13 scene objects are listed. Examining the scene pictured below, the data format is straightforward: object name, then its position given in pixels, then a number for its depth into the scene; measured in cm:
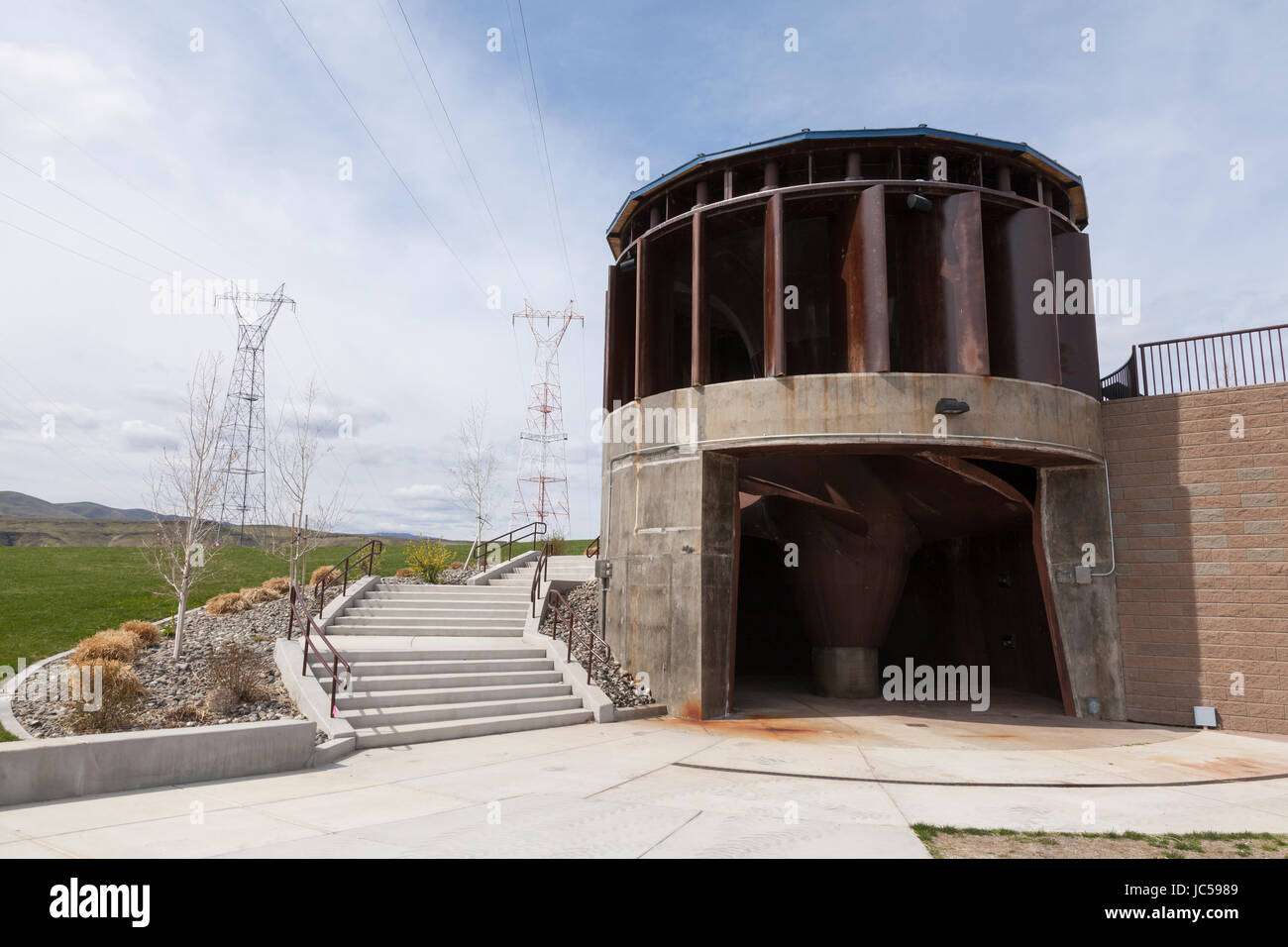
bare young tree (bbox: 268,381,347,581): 1983
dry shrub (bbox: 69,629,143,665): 1173
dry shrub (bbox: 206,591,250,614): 1772
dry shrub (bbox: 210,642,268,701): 1055
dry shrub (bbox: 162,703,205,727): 965
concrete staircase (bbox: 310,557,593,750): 1086
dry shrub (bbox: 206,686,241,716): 1011
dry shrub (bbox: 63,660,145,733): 903
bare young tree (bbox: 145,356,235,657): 1465
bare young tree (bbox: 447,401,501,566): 2933
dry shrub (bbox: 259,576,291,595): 1958
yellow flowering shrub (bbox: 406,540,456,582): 2245
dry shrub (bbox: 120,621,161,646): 1399
